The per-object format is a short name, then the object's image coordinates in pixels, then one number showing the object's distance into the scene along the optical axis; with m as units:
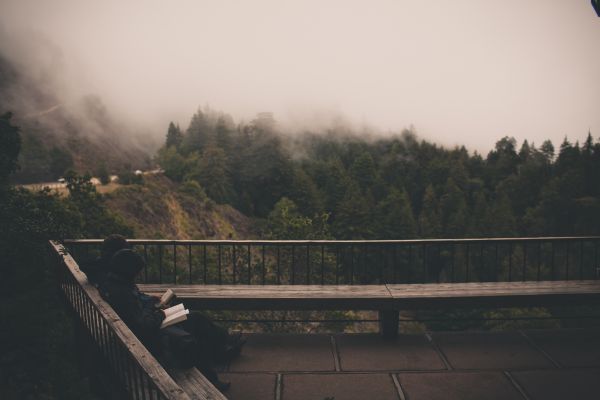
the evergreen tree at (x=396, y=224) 68.38
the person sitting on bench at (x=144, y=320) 3.99
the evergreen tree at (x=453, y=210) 75.83
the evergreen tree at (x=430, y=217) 76.88
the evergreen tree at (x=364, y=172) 93.88
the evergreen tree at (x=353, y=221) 62.28
